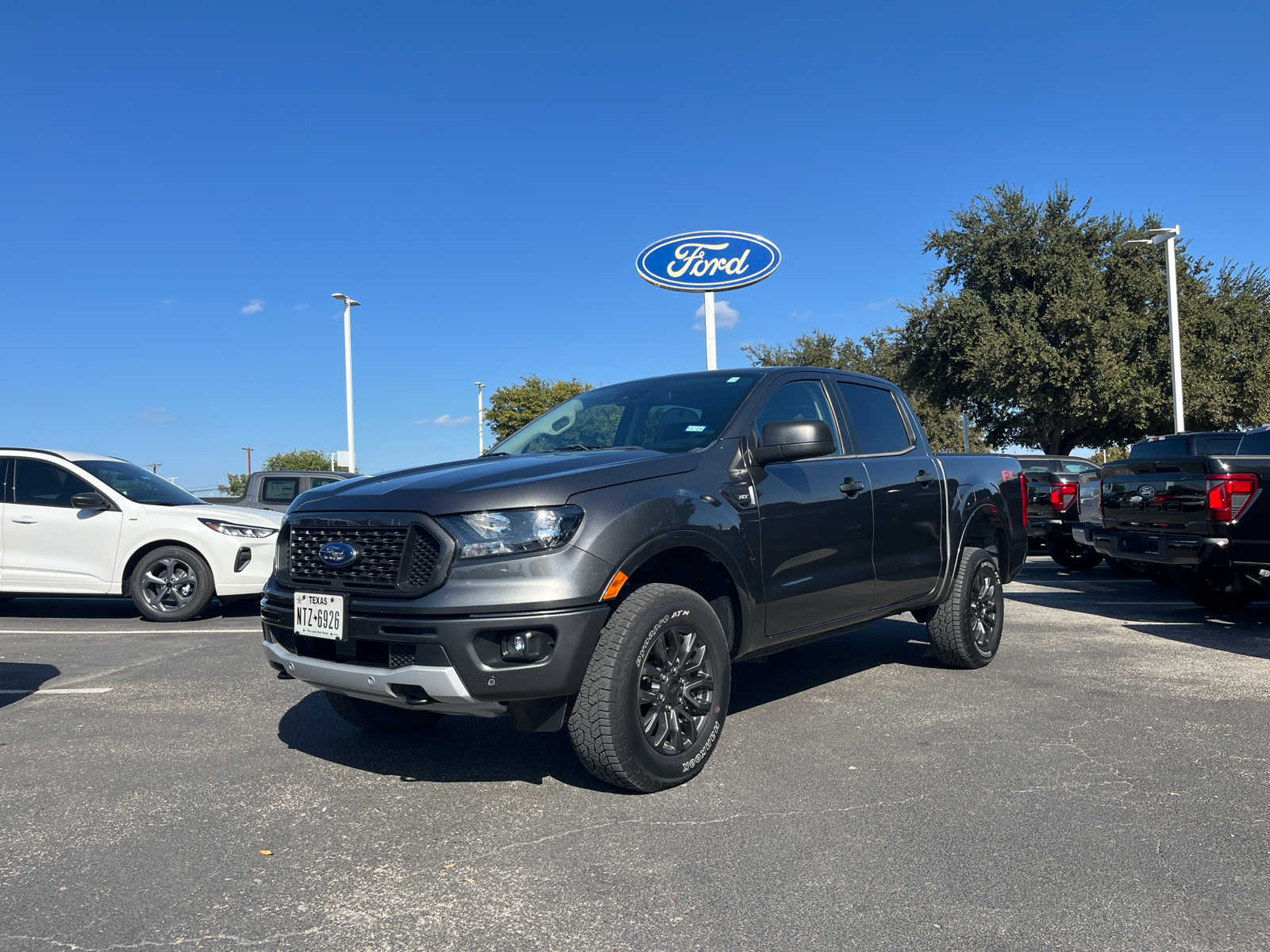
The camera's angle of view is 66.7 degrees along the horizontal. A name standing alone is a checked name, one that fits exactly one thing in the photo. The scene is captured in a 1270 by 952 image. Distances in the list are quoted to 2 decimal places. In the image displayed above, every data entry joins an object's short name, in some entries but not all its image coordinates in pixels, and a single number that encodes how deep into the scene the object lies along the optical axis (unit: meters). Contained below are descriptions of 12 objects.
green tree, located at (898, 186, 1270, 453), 27.80
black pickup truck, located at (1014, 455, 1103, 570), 13.43
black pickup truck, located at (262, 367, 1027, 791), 3.59
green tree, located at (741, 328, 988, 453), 43.59
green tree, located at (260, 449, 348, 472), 72.25
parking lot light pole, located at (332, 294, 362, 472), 31.75
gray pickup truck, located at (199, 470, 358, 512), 13.25
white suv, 9.05
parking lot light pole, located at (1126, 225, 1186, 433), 21.89
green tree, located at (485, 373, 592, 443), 45.78
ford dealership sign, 17.48
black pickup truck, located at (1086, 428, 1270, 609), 7.53
